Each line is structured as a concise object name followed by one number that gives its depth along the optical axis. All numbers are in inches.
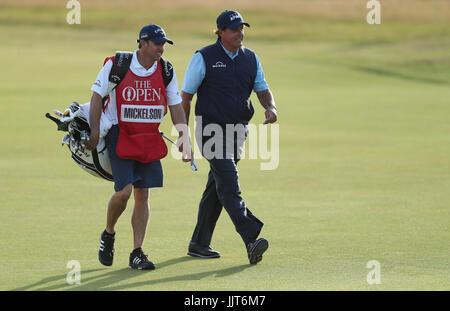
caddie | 628.7
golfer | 677.3
